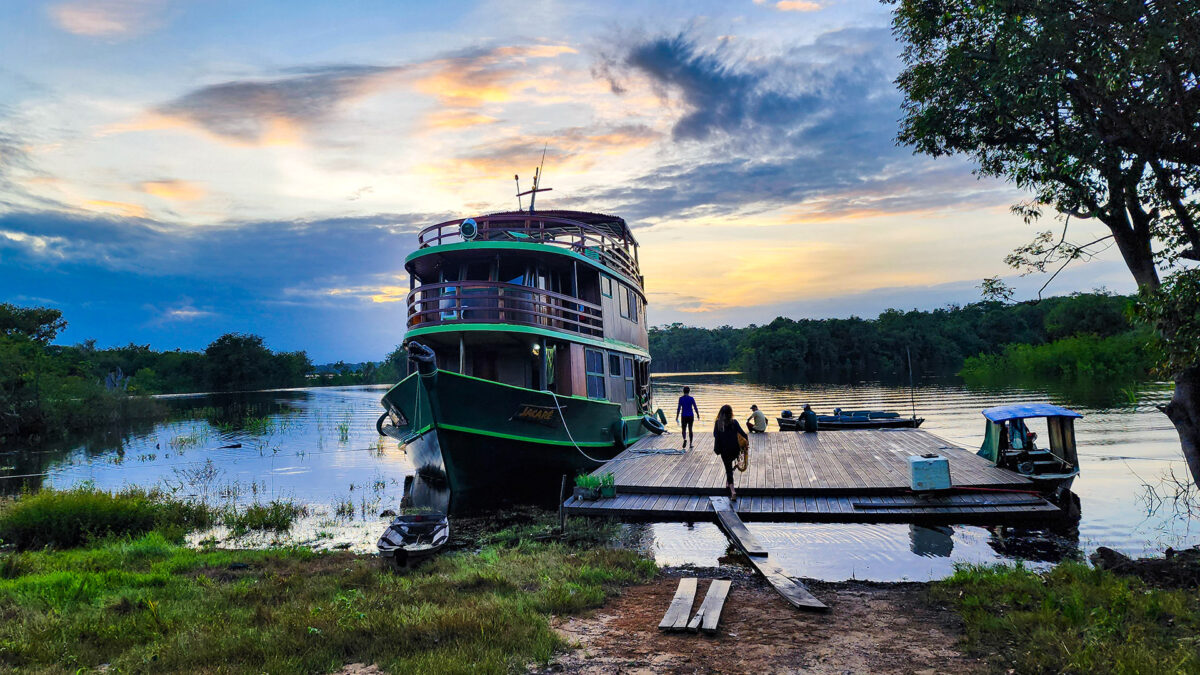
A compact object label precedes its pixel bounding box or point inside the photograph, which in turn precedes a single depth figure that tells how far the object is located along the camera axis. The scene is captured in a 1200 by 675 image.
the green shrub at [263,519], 13.81
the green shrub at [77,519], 11.59
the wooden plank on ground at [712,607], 6.21
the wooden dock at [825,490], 10.68
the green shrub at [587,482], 12.51
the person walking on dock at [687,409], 18.56
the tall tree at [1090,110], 6.62
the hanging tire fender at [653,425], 21.86
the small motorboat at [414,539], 9.17
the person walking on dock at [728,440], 11.81
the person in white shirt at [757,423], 19.86
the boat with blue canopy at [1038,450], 11.43
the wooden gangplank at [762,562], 6.96
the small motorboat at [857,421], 22.83
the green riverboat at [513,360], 13.88
